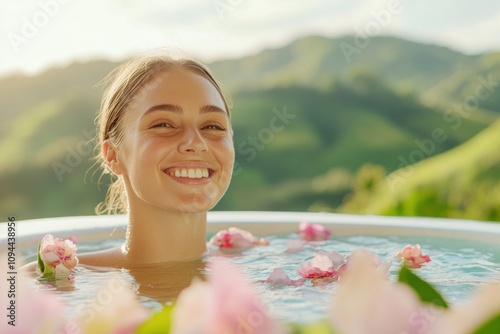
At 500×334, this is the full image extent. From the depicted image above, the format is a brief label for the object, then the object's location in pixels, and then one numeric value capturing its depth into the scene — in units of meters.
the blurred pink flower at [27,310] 0.53
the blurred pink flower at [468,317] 0.48
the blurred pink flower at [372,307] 0.48
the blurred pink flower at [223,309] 0.49
